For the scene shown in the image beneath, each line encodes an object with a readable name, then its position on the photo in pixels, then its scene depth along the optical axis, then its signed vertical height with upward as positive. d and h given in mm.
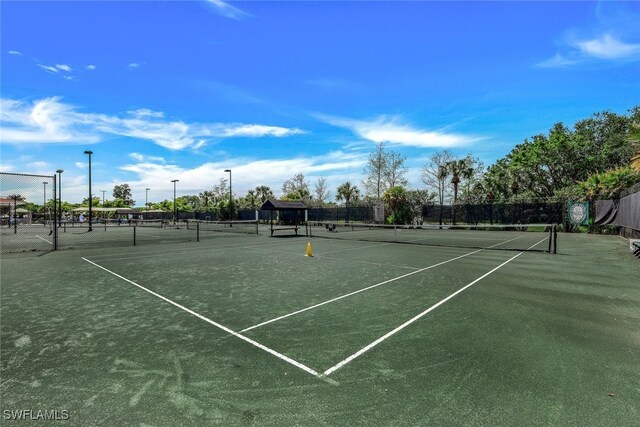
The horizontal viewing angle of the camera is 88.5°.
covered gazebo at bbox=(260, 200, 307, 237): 31719 +227
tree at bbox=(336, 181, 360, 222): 69250 +3508
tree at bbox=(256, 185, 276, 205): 82988 +4085
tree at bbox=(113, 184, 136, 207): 165125 +7862
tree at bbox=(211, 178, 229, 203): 89306 +4524
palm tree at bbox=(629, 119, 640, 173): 13227 +3072
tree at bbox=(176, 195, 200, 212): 91900 +1785
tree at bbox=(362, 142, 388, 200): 58125 +6148
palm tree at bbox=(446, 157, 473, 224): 49094 +5900
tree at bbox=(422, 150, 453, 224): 56031 +5295
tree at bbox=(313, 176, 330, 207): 78000 +3770
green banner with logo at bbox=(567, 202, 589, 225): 28203 -308
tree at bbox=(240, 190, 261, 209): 78475 +1922
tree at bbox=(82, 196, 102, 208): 111012 +2219
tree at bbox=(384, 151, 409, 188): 58062 +6297
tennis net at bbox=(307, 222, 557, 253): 18797 -2109
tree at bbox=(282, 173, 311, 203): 75750 +4884
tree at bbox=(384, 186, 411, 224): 37625 +302
